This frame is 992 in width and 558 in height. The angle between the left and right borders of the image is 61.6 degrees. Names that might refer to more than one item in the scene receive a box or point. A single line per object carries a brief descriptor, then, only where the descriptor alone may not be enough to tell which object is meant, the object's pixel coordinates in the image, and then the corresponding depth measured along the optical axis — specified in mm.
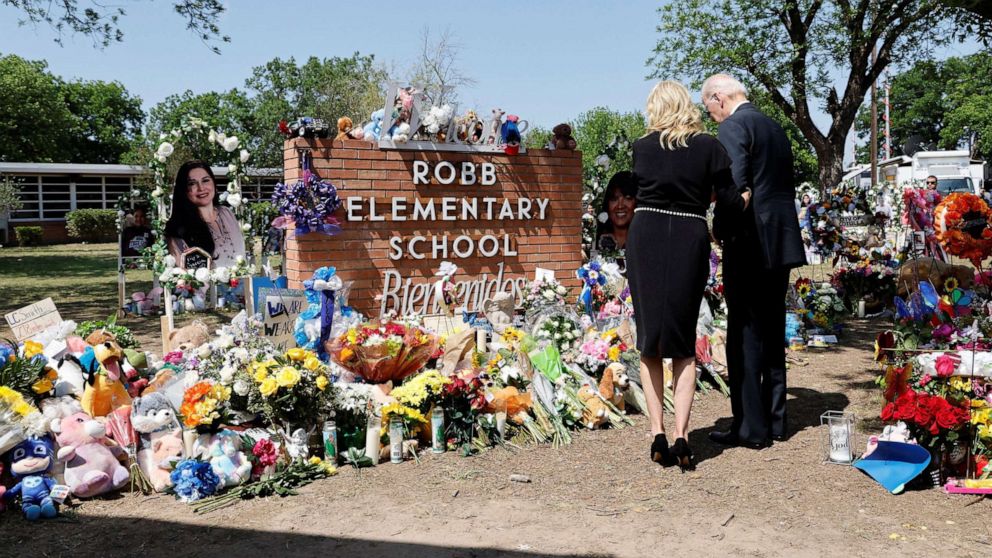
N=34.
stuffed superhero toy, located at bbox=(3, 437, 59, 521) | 3551
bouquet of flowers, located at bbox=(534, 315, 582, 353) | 5750
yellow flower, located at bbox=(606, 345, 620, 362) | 5430
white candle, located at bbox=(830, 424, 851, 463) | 4137
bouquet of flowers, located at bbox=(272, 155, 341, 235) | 6270
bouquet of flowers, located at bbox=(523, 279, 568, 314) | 6633
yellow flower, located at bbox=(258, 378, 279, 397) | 4035
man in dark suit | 4355
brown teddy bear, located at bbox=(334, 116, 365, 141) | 6723
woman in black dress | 4000
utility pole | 26356
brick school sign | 6609
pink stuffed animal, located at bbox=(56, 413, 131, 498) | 3742
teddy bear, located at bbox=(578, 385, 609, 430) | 4891
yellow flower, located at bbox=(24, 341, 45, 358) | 4207
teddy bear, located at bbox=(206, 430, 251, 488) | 3842
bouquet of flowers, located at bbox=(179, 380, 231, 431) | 3904
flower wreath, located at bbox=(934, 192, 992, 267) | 5367
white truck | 25062
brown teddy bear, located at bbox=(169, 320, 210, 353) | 5887
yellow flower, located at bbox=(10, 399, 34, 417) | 3684
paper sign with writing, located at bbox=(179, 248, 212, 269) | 7738
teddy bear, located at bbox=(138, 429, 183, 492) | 3896
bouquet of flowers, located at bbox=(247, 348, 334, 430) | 4074
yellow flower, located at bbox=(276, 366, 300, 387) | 4047
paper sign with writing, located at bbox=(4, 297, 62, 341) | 5027
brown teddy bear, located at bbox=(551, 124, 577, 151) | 7750
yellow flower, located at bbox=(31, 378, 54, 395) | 4008
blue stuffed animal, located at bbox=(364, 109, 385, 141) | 6844
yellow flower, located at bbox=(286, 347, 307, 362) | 4246
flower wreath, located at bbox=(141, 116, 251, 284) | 7809
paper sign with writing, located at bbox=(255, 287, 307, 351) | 5461
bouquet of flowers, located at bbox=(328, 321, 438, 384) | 4719
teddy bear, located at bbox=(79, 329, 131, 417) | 4227
